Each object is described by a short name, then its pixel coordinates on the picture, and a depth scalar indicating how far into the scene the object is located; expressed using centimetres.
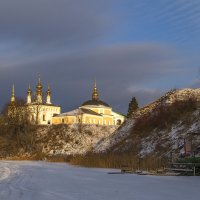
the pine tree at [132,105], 8225
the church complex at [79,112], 9407
